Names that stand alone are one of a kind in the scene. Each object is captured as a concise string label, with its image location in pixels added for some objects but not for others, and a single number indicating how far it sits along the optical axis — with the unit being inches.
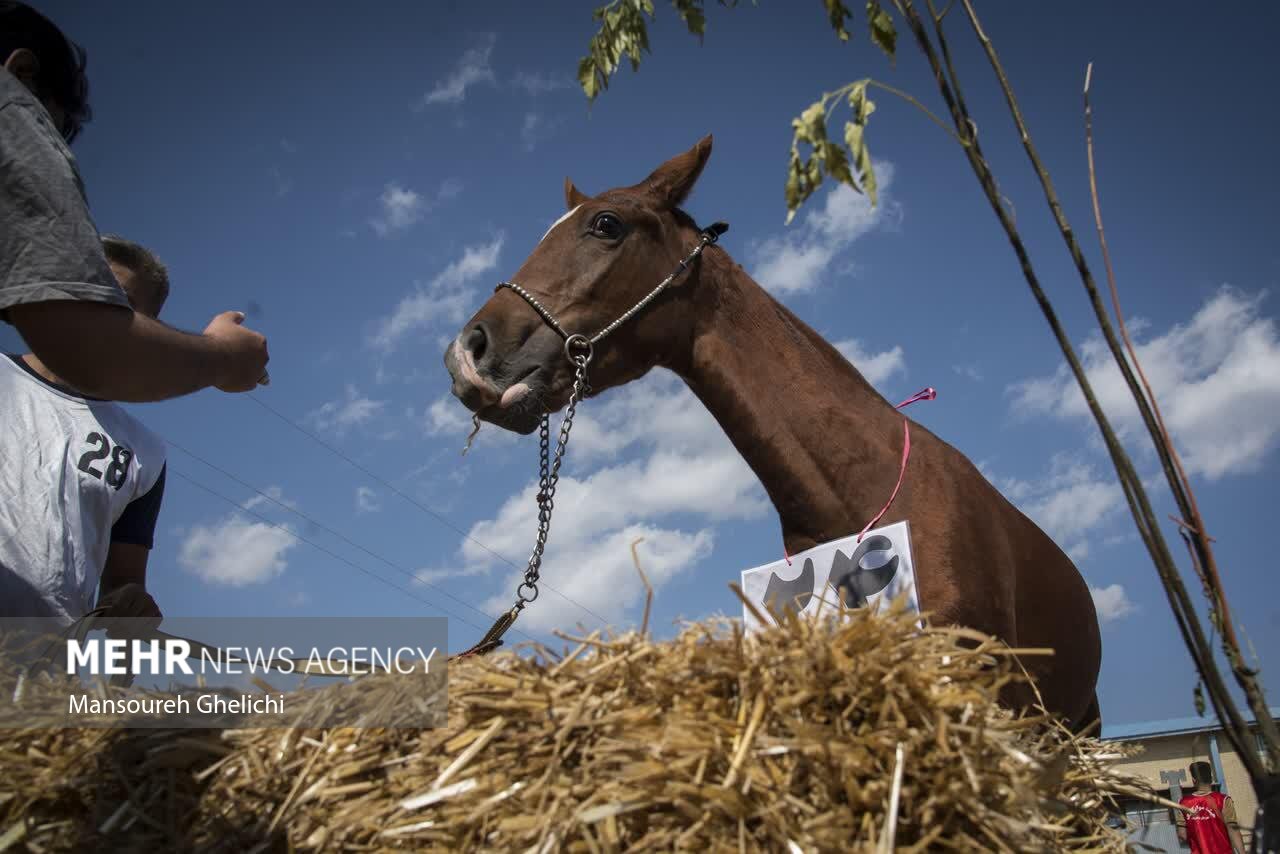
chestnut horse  135.5
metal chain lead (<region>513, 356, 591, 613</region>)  119.0
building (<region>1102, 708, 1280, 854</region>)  900.0
